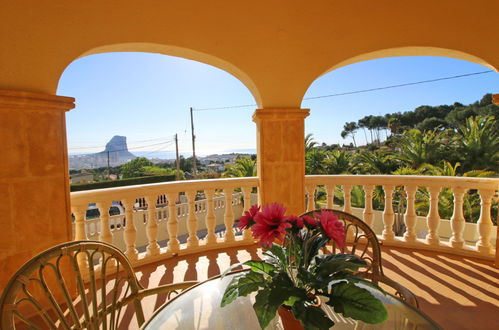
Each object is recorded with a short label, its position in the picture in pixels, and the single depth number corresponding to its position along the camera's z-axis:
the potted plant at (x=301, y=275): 0.67
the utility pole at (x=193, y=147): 21.28
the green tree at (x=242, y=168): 11.54
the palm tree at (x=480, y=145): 10.22
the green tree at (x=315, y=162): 12.79
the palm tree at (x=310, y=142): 13.68
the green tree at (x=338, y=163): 12.67
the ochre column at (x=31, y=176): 1.94
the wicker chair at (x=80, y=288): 0.97
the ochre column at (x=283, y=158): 3.01
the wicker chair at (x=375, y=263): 1.22
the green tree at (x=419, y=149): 11.02
